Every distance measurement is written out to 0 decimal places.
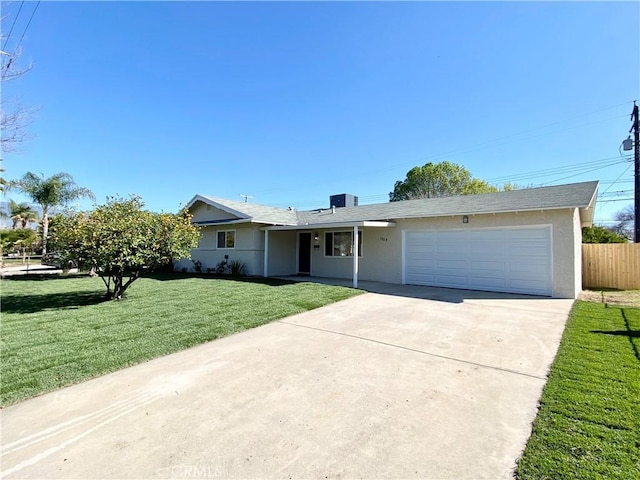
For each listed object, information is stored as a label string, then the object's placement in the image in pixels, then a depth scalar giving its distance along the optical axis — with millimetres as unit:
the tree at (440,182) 28914
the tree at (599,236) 15422
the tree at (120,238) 7625
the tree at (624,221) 33438
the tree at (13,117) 6652
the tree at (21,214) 26850
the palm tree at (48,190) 23062
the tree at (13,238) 16297
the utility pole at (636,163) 15502
